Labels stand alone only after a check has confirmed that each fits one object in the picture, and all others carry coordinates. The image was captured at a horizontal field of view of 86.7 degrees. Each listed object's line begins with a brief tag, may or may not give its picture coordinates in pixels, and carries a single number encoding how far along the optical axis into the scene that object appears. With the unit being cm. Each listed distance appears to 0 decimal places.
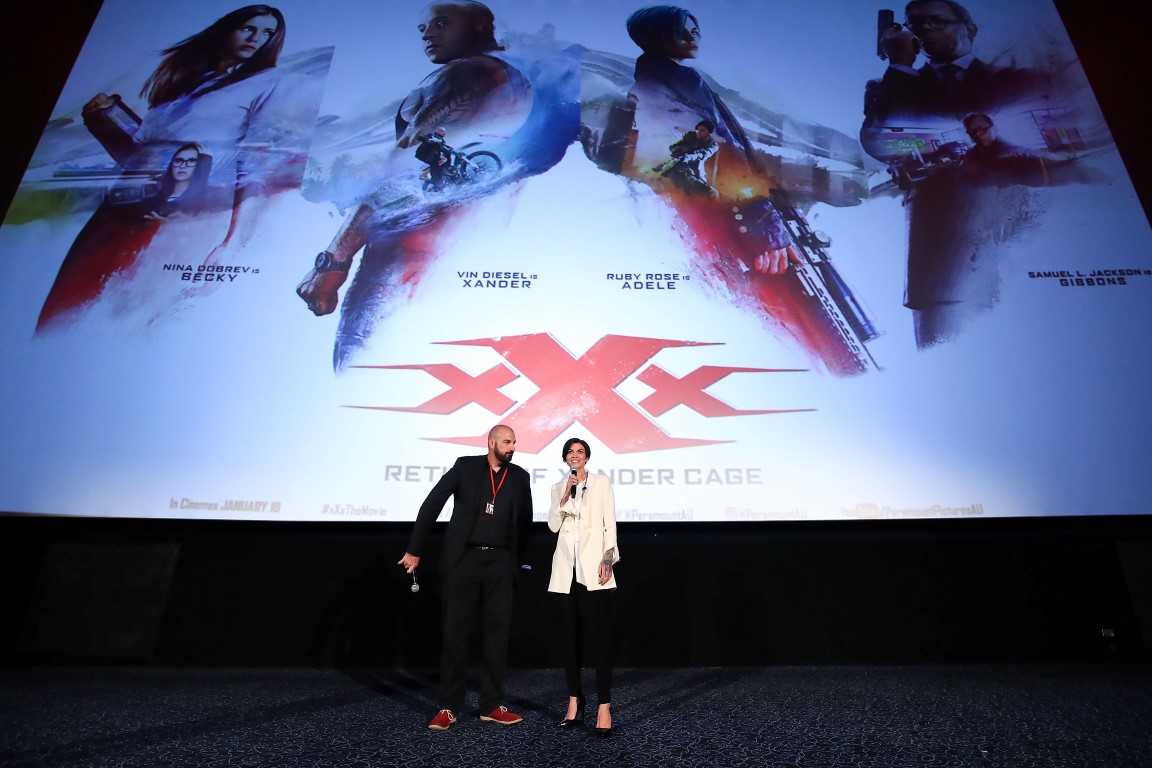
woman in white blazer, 211
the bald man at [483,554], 215
